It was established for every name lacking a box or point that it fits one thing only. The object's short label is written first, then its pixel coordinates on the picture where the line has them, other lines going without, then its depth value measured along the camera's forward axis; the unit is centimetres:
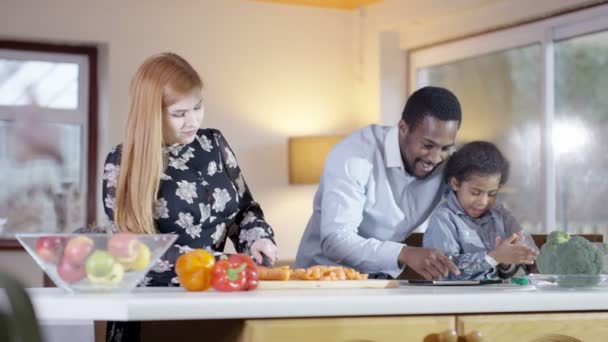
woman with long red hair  231
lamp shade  618
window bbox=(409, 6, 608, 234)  509
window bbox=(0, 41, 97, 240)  588
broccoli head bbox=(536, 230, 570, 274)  218
